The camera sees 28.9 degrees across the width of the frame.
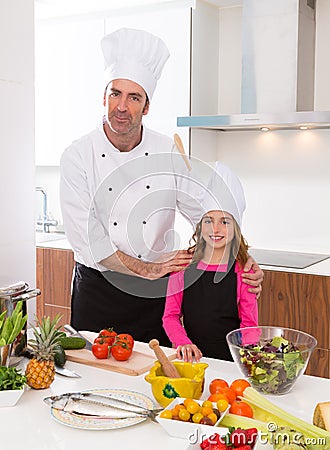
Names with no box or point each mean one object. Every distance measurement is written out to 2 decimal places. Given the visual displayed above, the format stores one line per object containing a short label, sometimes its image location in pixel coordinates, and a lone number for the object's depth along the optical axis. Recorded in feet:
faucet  12.38
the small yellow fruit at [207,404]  3.86
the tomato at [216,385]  4.33
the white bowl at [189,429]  3.66
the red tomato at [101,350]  5.17
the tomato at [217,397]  4.05
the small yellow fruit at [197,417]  3.78
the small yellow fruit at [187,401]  3.90
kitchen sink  11.79
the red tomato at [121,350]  5.09
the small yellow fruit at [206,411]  3.80
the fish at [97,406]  4.04
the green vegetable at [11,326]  4.73
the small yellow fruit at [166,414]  3.82
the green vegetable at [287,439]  3.27
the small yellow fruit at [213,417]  3.75
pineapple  4.58
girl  6.53
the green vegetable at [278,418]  3.45
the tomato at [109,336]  5.30
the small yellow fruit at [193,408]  3.84
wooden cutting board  4.97
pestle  4.49
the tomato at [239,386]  4.22
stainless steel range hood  9.40
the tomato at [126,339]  5.22
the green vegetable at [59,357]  5.00
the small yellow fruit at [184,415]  3.83
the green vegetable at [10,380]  4.37
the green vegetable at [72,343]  5.40
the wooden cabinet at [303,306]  8.73
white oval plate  3.91
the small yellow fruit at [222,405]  3.87
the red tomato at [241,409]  3.90
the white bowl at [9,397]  4.27
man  6.89
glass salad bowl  4.42
